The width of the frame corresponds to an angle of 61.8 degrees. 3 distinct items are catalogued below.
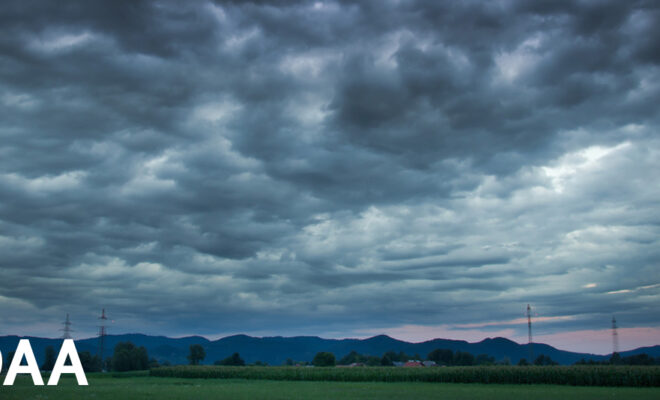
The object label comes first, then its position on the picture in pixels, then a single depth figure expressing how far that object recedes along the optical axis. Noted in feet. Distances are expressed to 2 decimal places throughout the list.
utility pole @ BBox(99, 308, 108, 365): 520.22
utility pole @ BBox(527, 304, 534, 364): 444.88
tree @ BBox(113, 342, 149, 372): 641.98
